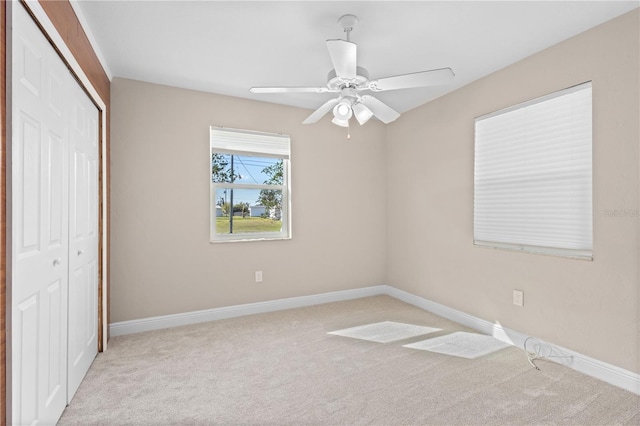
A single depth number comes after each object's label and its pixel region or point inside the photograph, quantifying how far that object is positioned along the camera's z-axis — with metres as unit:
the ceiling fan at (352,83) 1.94
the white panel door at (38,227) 1.32
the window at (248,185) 3.64
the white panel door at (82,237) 2.03
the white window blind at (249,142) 3.60
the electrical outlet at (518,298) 2.82
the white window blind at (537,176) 2.44
